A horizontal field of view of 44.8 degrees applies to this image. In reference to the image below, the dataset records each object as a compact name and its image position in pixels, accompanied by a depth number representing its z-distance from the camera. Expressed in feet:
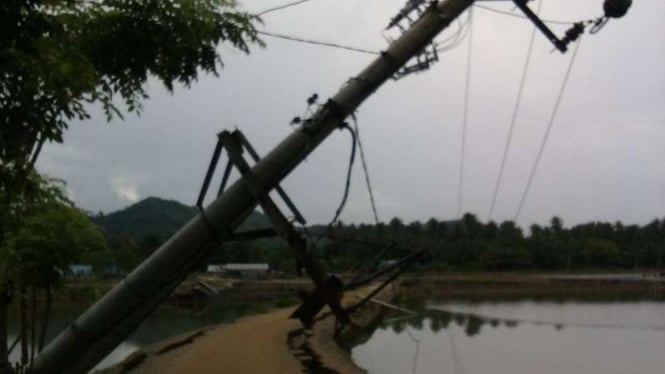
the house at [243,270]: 246.06
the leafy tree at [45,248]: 29.07
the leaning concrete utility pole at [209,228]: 24.63
